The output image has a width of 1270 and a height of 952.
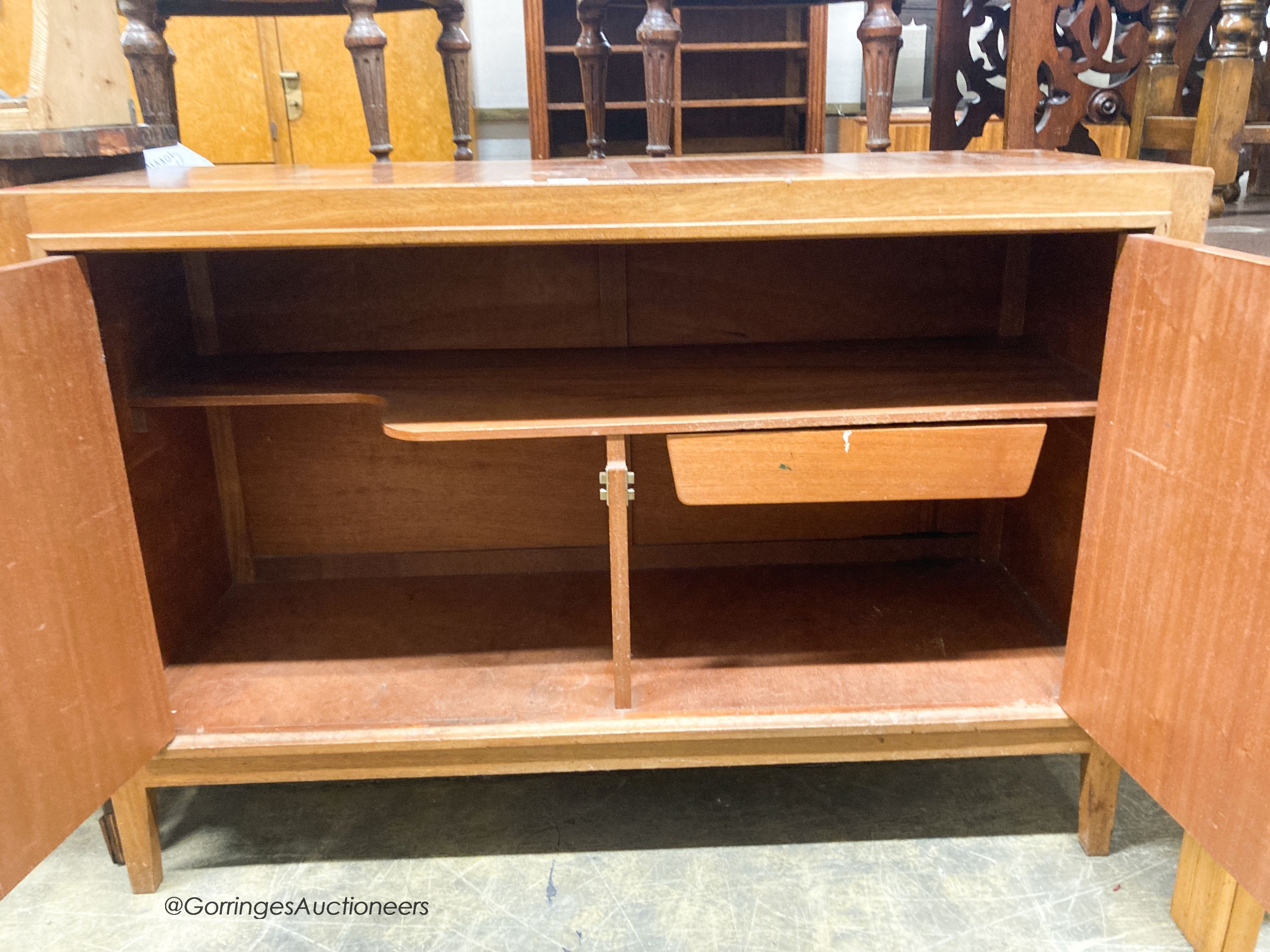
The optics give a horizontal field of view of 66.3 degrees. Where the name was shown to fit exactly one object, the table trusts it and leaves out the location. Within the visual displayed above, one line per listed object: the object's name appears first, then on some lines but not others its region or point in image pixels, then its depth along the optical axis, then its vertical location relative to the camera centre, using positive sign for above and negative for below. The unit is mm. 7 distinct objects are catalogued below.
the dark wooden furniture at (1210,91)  1917 +35
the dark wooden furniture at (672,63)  1928 +102
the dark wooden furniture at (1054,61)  2279 +114
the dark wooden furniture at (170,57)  1951 +137
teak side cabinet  973 -421
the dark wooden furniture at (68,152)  1148 -26
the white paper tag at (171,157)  1780 -51
